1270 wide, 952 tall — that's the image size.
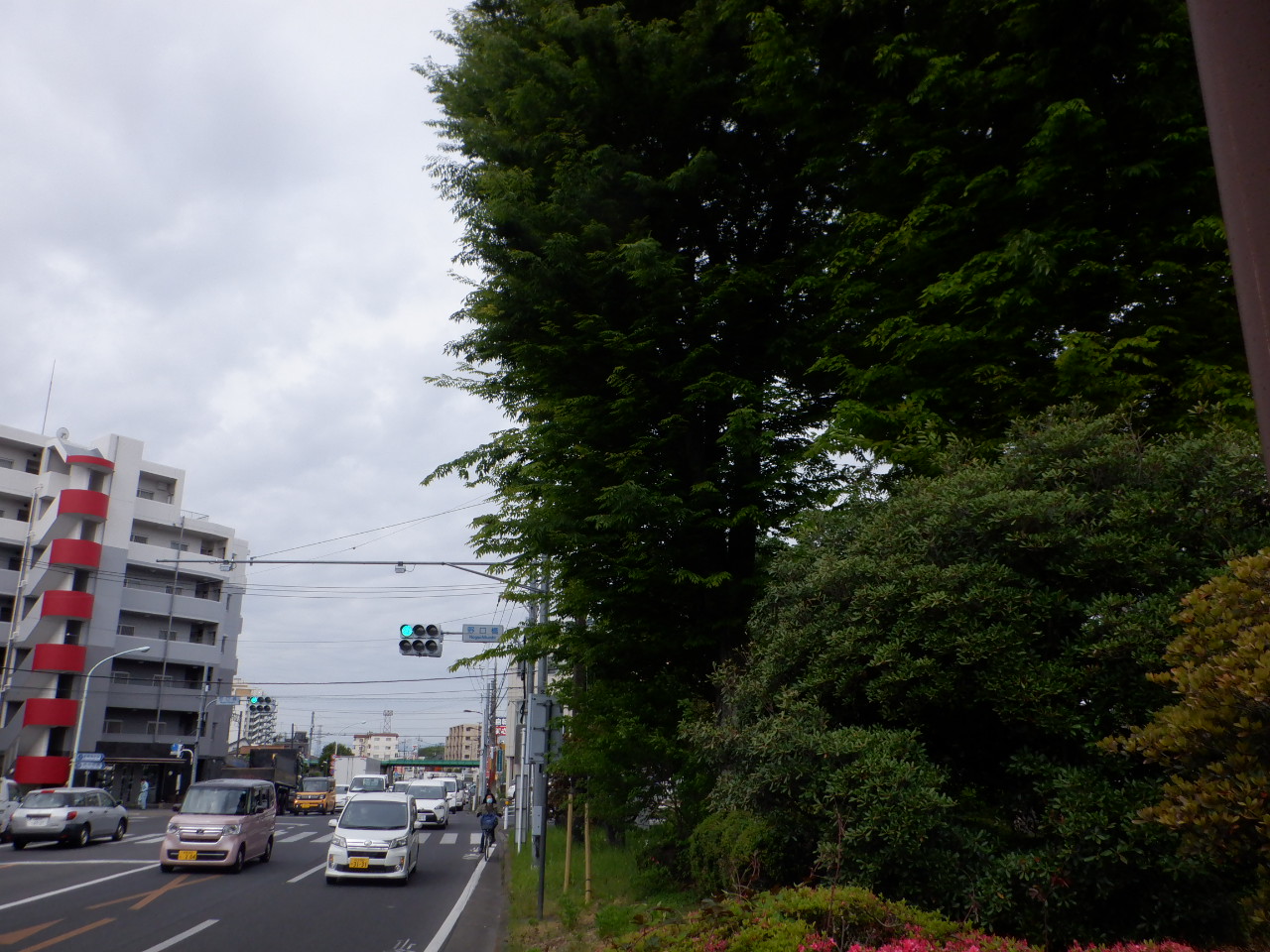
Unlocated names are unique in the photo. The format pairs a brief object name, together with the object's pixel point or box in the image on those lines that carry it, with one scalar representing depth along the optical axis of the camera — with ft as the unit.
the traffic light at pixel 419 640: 76.48
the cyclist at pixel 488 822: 85.92
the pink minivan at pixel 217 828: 61.98
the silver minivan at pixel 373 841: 59.11
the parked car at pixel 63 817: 78.18
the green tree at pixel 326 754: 364.62
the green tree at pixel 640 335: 39.65
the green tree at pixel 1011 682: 20.33
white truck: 186.29
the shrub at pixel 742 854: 25.62
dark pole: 6.10
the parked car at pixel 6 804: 89.92
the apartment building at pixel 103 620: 154.10
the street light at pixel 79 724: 141.12
